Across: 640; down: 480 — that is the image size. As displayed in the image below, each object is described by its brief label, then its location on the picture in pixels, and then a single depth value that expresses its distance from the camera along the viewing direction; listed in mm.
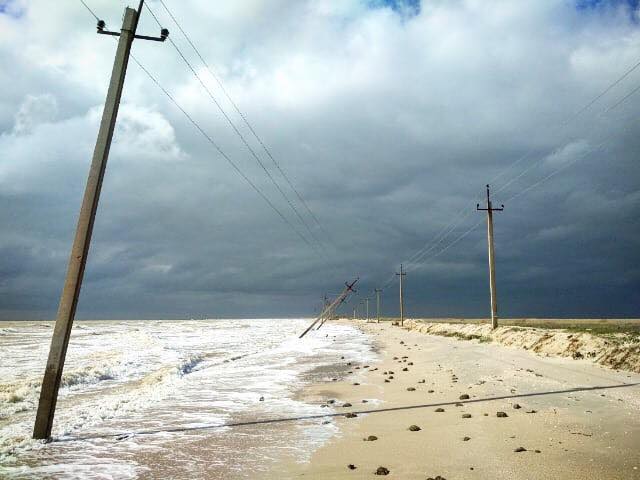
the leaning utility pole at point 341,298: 68031
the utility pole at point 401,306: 85000
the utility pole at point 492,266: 31470
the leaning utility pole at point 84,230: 7801
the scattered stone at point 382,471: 5590
